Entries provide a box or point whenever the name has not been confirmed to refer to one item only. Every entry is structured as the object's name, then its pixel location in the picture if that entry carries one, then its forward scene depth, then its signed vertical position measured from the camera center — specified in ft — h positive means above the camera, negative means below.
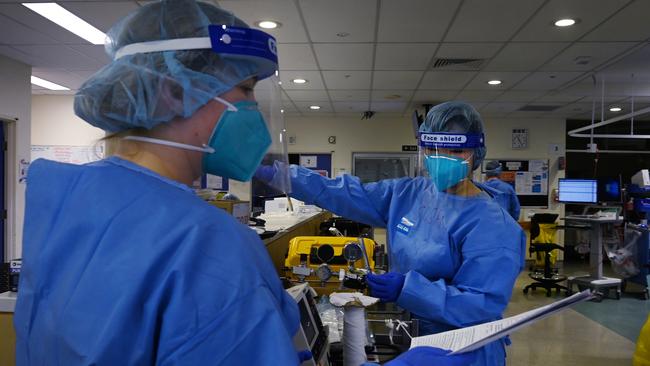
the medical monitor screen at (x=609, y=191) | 22.76 -0.28
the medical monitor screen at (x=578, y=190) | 21.90 -0.28
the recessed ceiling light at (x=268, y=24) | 12.41 +4.32
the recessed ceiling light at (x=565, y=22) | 12.10 +4.39
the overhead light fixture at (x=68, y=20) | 11.53 +4.29
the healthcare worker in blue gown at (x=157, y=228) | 1.90 -0.23
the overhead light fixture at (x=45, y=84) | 19.27 +4.09
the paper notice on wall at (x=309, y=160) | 28.19 +1.25
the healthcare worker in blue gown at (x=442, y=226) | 4.56 -0.49
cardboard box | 5.98 -0.39
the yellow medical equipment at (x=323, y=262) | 6.17 -1.18
